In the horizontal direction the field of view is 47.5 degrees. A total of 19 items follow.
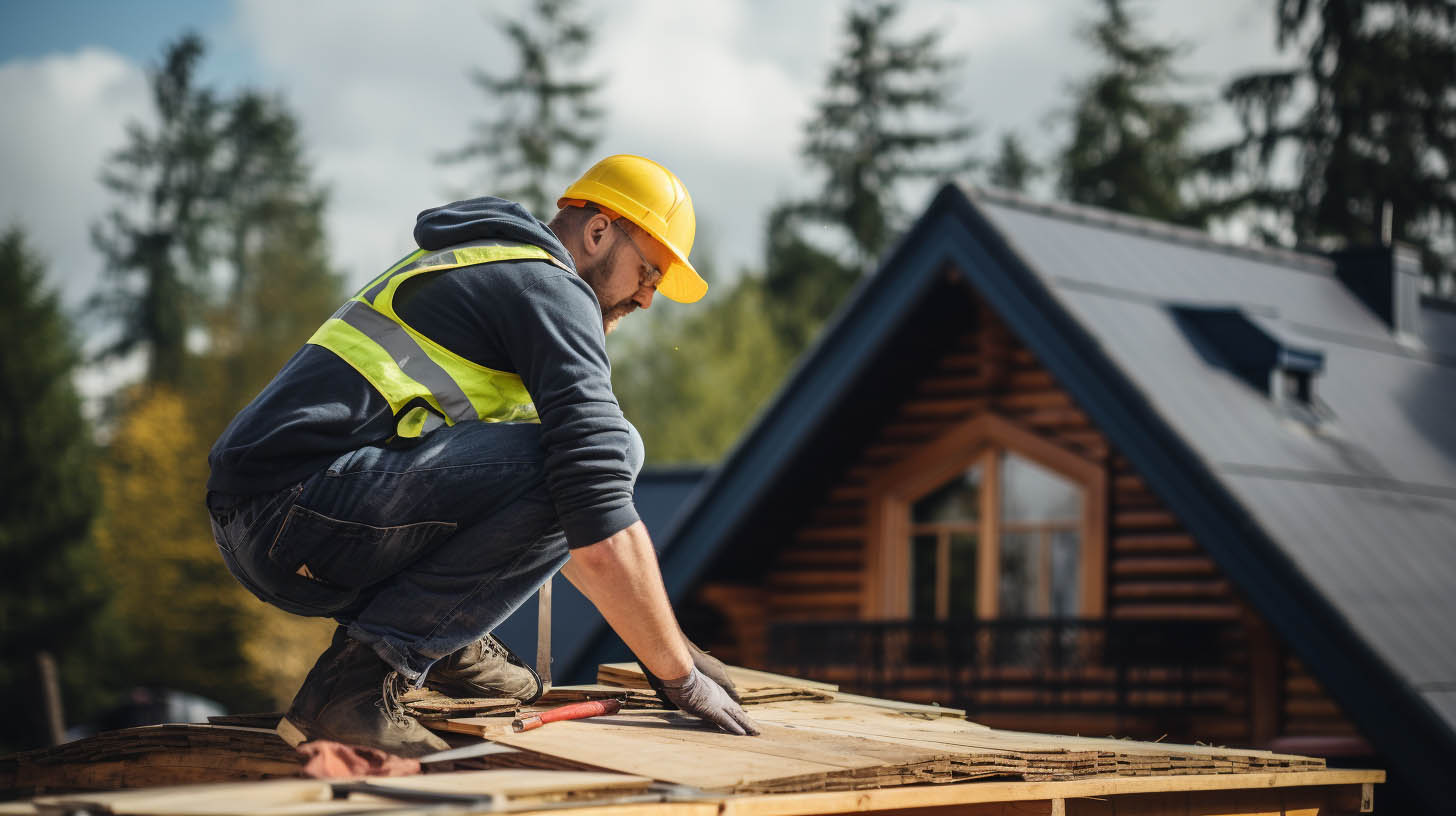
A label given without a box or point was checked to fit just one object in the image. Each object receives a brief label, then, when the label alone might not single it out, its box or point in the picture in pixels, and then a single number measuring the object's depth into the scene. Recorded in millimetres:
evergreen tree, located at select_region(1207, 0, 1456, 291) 26234
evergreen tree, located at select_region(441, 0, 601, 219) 39531
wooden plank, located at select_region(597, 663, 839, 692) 4715
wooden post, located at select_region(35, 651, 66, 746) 13977
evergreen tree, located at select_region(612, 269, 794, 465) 47438
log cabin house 10750
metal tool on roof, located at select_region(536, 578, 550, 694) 4570
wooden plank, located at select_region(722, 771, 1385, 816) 3355
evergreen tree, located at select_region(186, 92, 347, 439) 44938
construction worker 3648
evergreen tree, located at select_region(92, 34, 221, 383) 44688
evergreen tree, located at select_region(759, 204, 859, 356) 39312
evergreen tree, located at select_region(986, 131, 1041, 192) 46000
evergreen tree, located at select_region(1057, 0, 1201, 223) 35438
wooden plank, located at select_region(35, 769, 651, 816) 2841
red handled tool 3885
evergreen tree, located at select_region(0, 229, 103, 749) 33875
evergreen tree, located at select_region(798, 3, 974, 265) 38594
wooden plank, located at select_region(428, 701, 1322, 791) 3477
